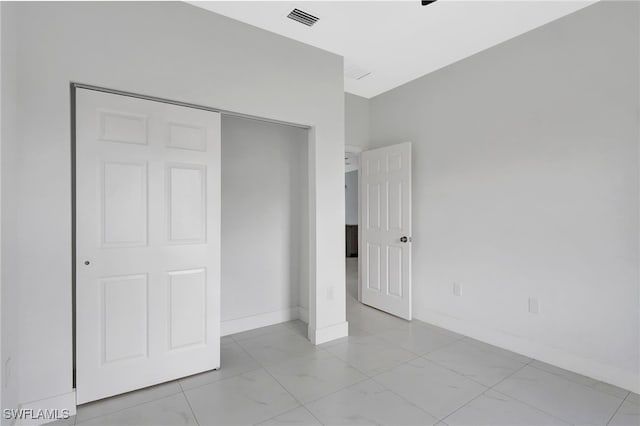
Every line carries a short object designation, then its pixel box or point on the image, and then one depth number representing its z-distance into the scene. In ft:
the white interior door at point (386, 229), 11.93
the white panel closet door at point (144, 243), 6.54
